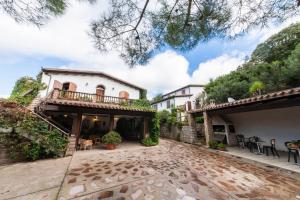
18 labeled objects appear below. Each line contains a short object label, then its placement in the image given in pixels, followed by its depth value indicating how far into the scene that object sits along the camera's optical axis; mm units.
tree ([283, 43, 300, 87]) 8867
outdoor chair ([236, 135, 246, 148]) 8703
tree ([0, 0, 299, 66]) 2809
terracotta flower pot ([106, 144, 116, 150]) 8643
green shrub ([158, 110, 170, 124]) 15509
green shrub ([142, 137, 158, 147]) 9891
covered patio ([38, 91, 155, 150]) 7956
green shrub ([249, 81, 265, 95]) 7890
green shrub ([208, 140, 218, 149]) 8375
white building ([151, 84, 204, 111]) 22688
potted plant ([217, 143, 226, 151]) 8047
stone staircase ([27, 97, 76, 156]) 6830
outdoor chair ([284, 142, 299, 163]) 5277
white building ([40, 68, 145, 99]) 11195
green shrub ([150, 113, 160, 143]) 10453
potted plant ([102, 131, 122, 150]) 8559
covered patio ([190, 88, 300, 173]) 5309
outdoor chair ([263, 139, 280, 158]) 6402
